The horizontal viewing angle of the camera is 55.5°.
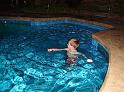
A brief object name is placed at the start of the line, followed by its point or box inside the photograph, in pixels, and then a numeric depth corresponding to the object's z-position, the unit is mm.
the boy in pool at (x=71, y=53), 3409
